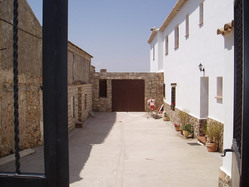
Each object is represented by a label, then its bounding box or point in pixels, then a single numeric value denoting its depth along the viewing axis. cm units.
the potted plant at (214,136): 827
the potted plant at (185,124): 1073
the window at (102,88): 2042
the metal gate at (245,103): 160
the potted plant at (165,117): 1601
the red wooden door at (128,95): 2033
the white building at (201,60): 472
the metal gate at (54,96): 161
